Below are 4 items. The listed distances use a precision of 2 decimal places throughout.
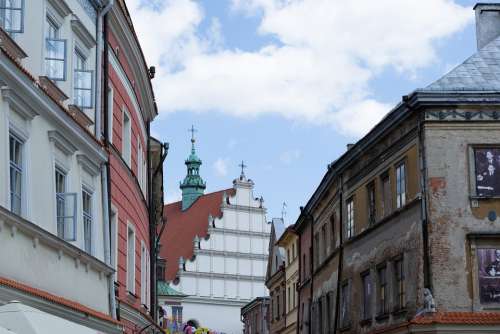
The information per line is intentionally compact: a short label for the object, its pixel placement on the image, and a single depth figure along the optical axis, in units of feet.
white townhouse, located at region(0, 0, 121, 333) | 43.91
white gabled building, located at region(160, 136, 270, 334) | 267.39
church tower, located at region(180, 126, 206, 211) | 326.65
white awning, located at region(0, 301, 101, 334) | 32.04
